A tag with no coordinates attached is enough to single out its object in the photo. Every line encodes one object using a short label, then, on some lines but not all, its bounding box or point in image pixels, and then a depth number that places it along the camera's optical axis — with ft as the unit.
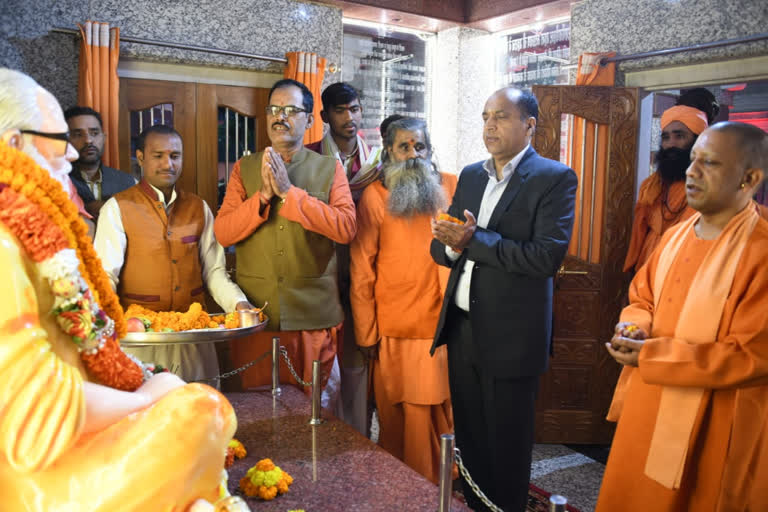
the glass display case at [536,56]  18.75
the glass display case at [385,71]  19.57
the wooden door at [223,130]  16.42
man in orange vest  10.62
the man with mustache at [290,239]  11.14
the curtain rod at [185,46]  13.89
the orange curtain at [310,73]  16.28
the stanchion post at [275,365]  10.47
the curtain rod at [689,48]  13.25
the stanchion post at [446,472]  6.24
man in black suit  9.29
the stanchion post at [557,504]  5.08
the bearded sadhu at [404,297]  12.03
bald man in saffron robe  6.91
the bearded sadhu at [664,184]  14.03
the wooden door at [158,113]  15.38
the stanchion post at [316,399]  8.98
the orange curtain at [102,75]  13.53
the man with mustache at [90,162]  12.33
